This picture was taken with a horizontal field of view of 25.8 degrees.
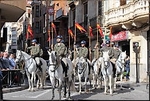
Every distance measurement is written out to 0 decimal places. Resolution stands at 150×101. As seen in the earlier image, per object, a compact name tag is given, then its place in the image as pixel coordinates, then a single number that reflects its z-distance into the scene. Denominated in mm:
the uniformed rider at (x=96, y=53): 18094
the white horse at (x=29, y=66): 16109
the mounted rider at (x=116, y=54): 16434
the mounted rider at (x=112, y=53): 15820
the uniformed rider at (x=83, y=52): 15997
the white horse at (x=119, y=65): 16719
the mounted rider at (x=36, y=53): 16844
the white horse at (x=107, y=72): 15052
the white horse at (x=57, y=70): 12300
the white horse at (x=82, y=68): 15844
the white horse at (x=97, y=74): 16916
